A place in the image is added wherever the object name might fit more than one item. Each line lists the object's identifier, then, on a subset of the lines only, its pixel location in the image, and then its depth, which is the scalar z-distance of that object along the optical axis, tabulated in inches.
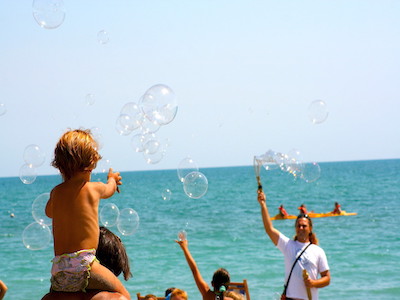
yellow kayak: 1391.5
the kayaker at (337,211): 1423.5
